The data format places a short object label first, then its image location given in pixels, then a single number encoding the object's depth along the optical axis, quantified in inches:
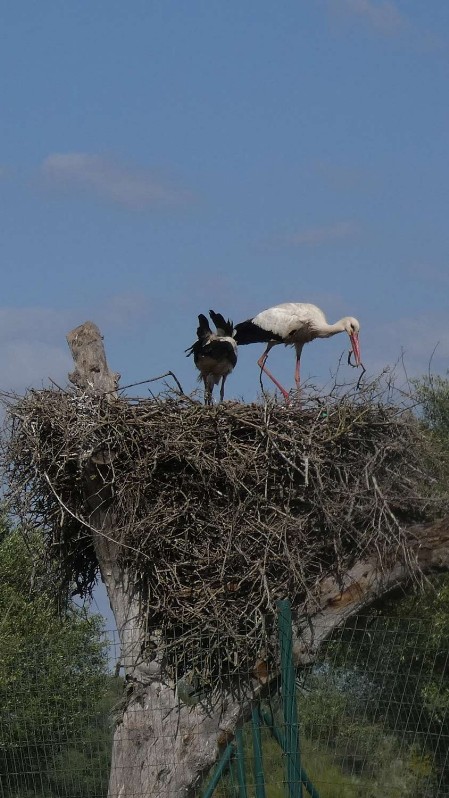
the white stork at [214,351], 1003.9
